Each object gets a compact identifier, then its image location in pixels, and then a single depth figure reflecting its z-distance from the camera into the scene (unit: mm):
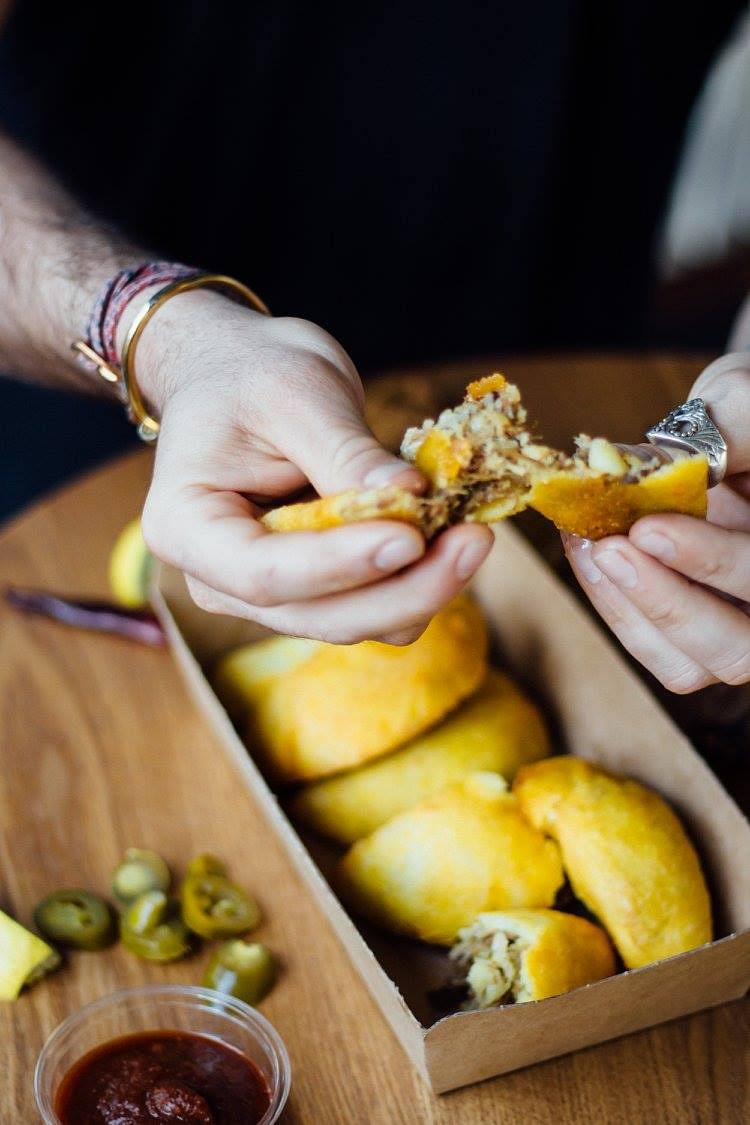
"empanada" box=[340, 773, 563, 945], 556
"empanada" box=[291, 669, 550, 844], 595
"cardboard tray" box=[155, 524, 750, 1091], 520
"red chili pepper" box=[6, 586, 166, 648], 696
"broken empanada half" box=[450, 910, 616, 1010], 529
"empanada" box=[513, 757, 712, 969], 545
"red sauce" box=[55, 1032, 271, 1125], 518
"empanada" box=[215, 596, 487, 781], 590
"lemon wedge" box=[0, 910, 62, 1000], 561
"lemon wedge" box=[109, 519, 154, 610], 715
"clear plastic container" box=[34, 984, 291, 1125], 531
